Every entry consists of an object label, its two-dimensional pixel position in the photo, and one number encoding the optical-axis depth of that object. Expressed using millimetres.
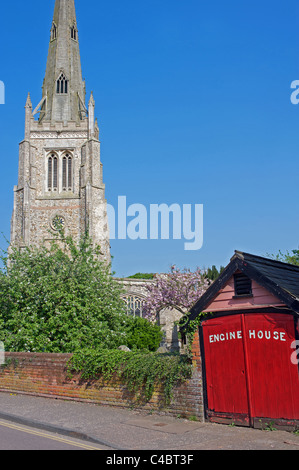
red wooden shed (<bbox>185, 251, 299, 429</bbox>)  8297
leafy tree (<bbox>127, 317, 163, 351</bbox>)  35062
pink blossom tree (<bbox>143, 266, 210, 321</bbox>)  40688
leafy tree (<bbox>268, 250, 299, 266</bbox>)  34906
